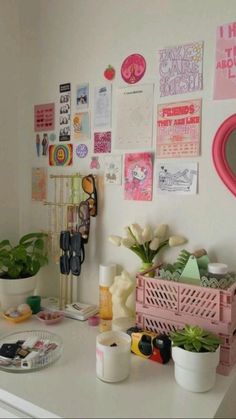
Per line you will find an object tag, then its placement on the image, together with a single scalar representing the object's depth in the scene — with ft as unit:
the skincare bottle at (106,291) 3.76
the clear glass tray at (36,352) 2.79
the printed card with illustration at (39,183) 4.56
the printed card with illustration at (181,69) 3.37
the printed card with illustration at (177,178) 3.45
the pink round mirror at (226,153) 3.20
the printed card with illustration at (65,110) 4.25
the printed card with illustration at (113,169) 3.90
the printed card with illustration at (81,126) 4.11
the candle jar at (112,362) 2.57
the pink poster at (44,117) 4.40
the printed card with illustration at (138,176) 3.70
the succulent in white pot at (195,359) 2.44
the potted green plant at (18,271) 4.00
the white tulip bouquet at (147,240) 3.57
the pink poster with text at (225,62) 3.18
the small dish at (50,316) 3.71
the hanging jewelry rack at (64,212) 4.17
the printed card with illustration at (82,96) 4.09
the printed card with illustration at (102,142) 3.96
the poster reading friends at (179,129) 3.41
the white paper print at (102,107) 3.94
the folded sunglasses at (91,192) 4.01
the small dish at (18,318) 3.73
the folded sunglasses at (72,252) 3.92
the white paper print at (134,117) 3.68
